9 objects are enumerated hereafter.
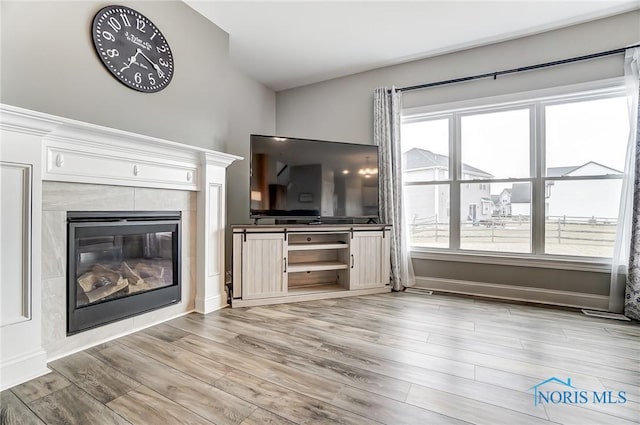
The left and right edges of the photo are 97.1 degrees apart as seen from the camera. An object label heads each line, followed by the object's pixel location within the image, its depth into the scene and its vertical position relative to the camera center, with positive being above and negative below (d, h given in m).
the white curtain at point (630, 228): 2.44 -0.14
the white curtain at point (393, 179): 3.39 +0.39
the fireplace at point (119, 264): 1.82 -0.40
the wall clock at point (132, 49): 1.97 +1.22
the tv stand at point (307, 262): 2.71 -0.55
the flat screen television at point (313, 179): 2.93 +0.35
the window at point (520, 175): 2.70 +0.40
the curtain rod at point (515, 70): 2.56 +1.46
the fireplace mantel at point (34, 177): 1.45 +0.21
